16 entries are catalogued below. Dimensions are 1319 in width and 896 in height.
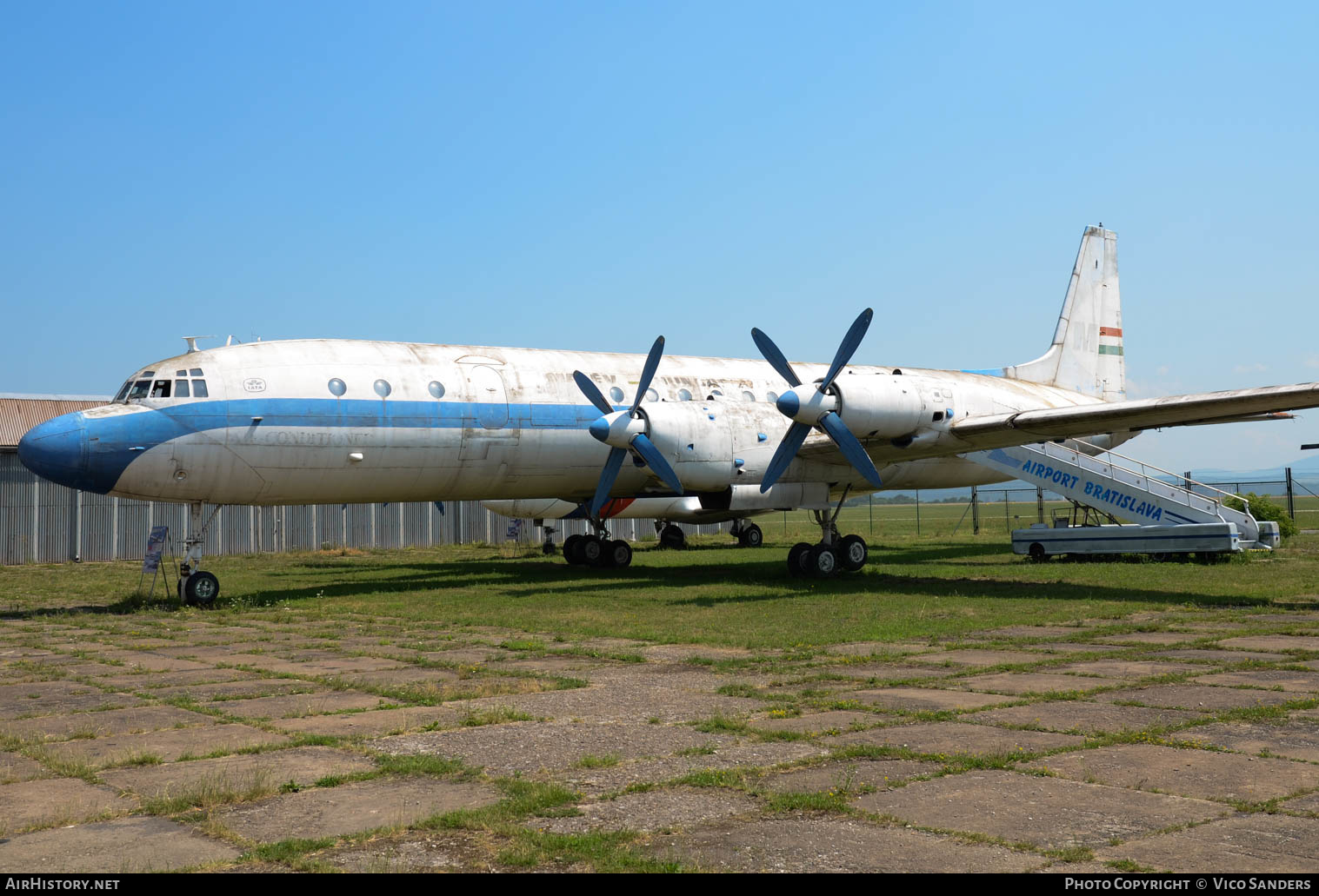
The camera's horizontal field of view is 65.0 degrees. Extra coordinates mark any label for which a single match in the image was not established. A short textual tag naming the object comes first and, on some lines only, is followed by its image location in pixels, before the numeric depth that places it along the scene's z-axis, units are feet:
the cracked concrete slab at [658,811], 18.26
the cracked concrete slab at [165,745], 23.93
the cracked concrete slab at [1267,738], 22.93
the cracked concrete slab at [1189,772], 19.79
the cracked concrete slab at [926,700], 28.58
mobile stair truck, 79.10
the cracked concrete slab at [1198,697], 28.22
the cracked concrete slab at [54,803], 18.80
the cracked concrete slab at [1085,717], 25.59
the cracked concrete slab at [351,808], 18.19
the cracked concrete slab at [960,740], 23.43
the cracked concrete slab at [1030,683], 30.81
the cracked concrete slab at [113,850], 16.20
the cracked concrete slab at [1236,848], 15.48
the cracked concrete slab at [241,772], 21.06
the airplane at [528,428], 61.62
